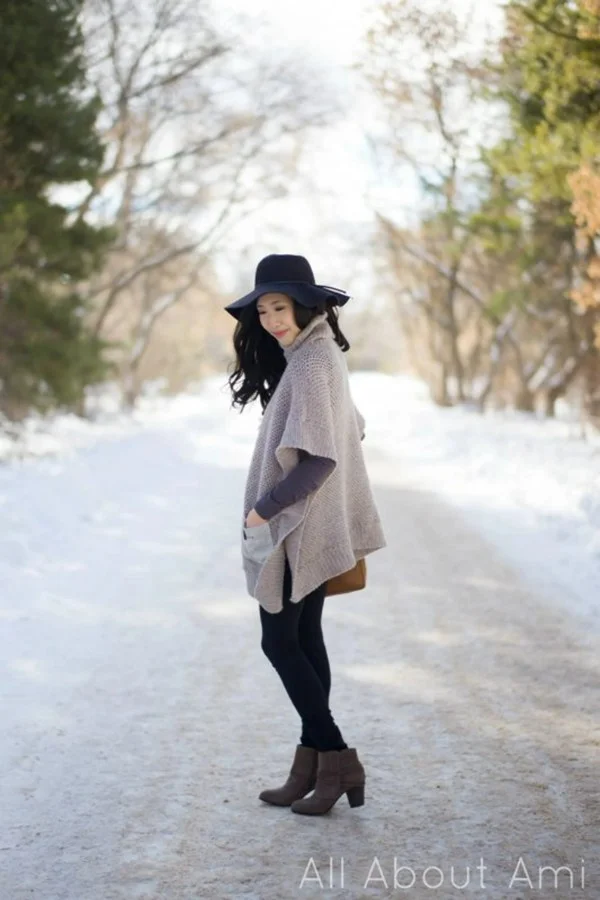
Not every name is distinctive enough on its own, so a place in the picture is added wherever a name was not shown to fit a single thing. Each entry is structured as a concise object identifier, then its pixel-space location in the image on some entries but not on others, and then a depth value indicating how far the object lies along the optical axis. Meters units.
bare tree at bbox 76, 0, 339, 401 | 19.73
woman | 3.82
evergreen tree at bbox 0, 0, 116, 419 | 13.52
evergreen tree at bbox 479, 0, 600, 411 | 10.24
